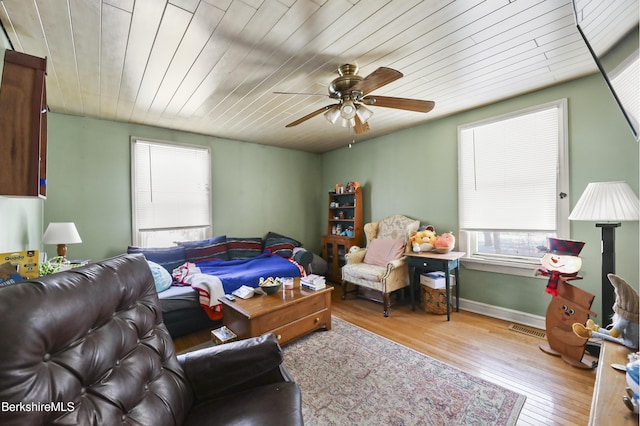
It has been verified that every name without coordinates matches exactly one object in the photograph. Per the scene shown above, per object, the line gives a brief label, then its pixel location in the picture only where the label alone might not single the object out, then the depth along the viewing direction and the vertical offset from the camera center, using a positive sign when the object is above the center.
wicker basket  3.04 -1.06
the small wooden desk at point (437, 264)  2.91 -0.62
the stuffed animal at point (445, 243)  3.14 -0.38
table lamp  2.49 -0.19
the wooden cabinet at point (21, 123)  1.26 +0.46
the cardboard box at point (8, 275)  1.28 -0.29
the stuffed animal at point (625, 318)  1.23 -0.53
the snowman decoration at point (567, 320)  2.01 -0.91
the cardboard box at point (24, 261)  1.38 -0.25
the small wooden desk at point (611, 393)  0.84 -0.67
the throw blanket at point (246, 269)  2.99 -0.72
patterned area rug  1.59 -1.24
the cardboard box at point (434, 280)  3.05 -0.81
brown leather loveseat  0.68 -0.52
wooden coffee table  2.12 -0.90
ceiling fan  2.06 +0.91
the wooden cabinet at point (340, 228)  4.38 -0.27
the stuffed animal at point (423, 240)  3.28 -0.37
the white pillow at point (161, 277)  2.73 -0.68
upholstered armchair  3.12 -0.64
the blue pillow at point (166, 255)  3.21 -0.52
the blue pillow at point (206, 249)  3.53 -0.49
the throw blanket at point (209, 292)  2.72 -0.83
